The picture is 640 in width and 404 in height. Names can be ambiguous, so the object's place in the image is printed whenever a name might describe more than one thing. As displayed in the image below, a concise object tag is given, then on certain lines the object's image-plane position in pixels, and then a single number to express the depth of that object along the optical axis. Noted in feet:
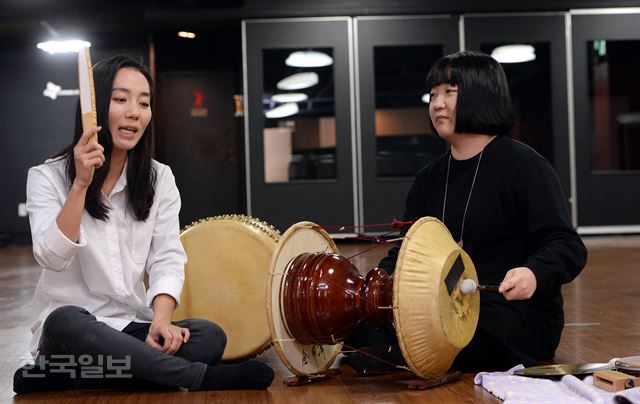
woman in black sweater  8.25
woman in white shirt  7.38
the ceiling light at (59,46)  32.84
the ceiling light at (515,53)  29.32
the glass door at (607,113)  29.22
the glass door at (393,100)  29.12
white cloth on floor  6.65
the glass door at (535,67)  29.07
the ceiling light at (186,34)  31.53
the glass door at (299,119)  28.94
